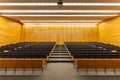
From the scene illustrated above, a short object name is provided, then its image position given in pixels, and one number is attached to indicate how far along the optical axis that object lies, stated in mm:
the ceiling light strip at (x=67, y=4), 5422
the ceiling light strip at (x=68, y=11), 6565
